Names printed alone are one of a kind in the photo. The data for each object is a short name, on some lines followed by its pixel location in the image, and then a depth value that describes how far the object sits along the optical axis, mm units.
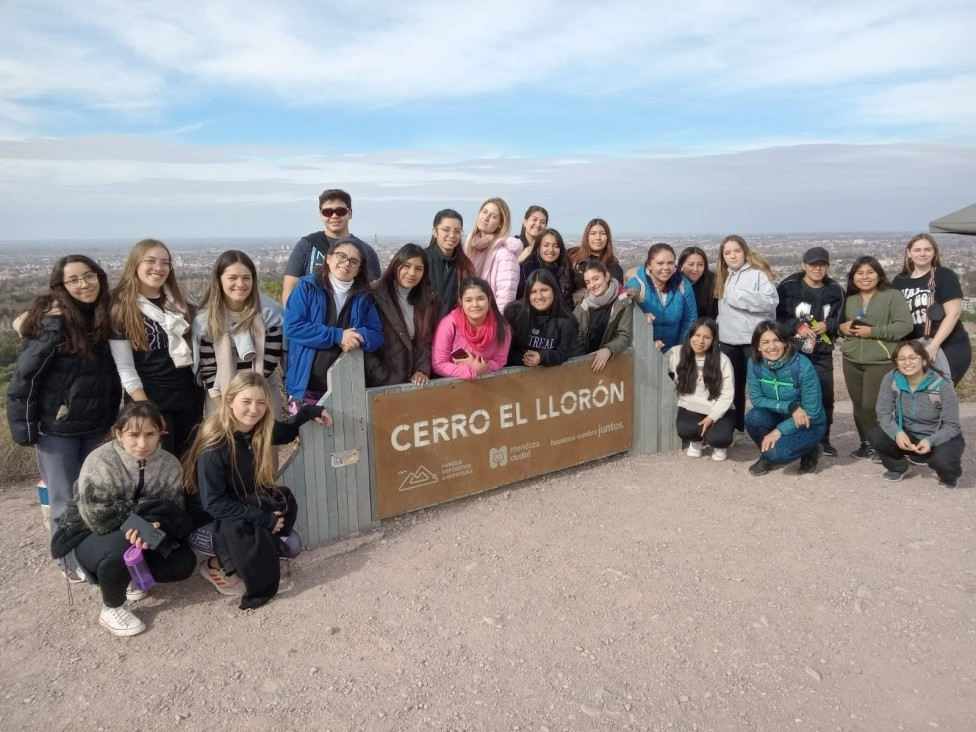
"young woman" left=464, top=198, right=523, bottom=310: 6027
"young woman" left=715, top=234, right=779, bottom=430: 6441
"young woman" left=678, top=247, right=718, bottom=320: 6984
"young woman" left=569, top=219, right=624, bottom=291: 6627
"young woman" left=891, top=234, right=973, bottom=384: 6246
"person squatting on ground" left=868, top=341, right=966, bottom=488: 5723
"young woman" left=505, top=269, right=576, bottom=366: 5680
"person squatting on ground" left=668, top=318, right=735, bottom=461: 6359
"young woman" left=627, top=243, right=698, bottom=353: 6547
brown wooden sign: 5121
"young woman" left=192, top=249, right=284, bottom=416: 4668
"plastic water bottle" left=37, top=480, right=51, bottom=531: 4695
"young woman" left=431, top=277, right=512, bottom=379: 5293
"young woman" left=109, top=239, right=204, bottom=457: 4426
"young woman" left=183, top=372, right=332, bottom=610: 4062
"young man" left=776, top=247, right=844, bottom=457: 6449
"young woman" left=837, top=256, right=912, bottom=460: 6223
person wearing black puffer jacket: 4180
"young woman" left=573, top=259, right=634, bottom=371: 6113
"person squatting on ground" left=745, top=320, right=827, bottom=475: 6023
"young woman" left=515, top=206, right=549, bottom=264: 6840
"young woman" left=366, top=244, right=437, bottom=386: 5129
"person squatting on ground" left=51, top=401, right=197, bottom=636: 3893
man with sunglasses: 5613
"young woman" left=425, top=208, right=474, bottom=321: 5590
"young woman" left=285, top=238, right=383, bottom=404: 4820
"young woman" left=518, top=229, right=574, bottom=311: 6410
